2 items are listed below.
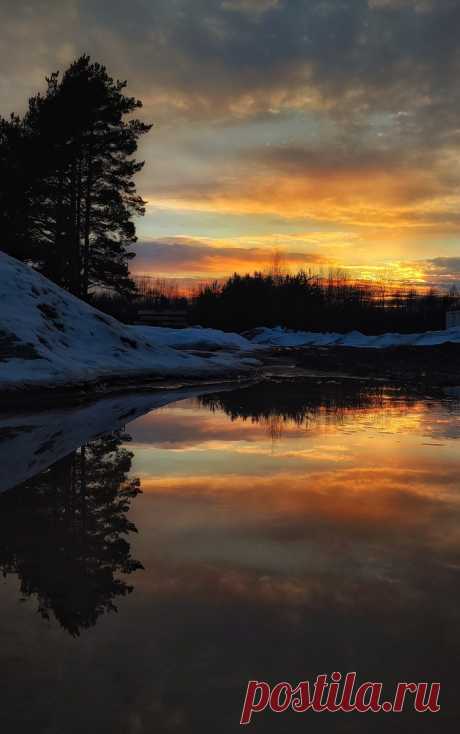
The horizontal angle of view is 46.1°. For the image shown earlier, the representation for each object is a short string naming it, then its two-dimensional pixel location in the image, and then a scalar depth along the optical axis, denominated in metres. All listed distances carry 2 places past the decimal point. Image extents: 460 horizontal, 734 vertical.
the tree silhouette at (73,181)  20.20
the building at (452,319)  36.72
